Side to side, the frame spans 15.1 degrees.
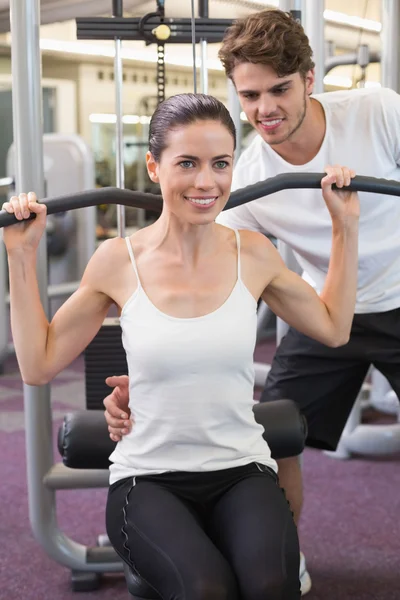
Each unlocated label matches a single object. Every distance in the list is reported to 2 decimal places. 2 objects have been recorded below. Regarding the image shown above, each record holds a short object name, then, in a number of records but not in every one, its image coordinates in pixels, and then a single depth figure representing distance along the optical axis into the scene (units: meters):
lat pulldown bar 2.61
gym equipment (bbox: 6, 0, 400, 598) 3.06
